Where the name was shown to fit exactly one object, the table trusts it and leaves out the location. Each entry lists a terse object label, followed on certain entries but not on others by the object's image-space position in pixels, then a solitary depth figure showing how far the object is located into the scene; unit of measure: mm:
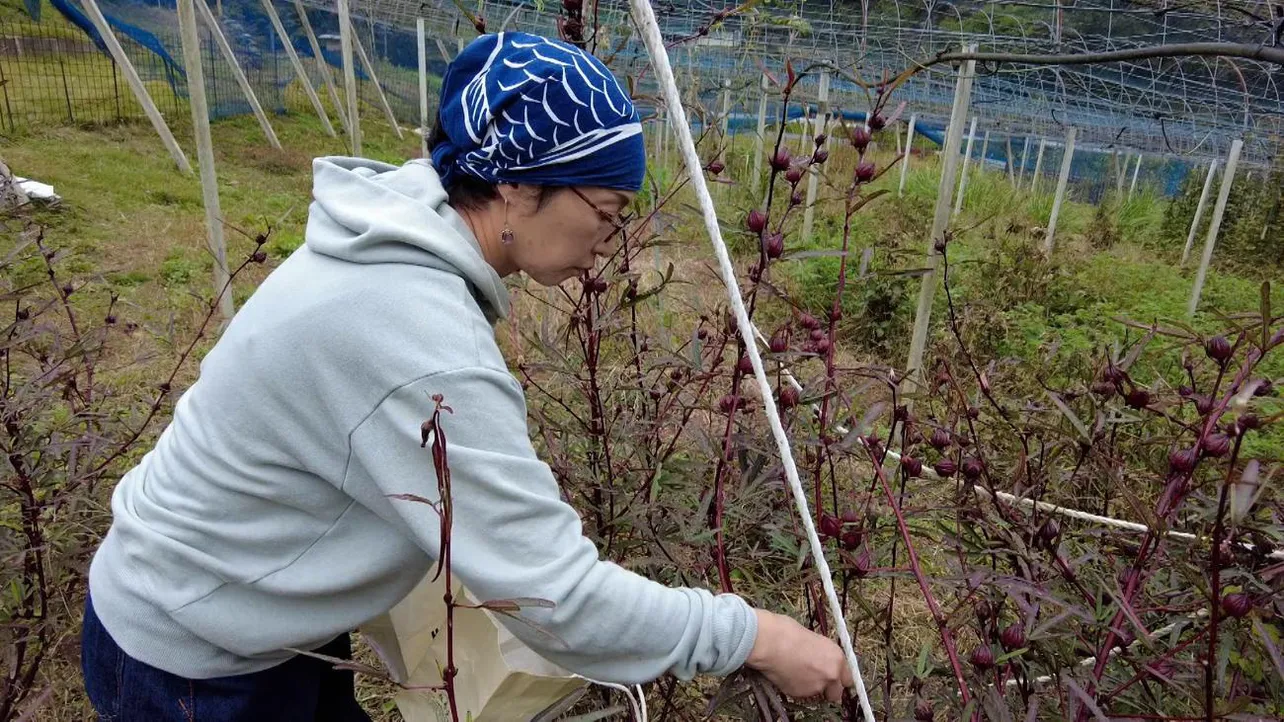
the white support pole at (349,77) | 5855
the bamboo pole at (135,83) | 6172
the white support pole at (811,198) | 6789
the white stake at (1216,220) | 6371
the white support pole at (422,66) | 7721
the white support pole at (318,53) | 7832
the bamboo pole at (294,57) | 8758
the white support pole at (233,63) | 8281
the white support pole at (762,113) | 8230
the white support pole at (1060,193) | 7344
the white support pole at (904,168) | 9248
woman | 893
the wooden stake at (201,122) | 3092
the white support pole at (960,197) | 9002
